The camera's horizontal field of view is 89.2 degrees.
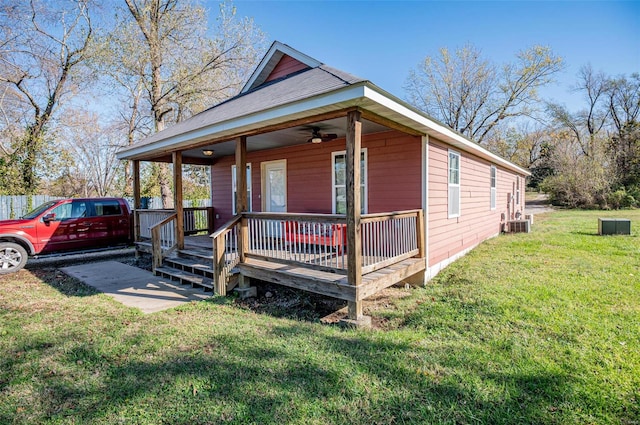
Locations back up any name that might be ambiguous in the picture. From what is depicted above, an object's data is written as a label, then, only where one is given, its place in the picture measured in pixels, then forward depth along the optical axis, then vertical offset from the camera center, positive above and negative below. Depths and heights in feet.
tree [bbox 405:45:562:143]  75.92 +28.65
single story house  13.74 +1.78
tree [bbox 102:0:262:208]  44.09 +21.57
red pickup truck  23.36 -1.86
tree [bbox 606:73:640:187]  78.59 +20.37
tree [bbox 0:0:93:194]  43.09 +20.04
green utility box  33.09 -2.87
